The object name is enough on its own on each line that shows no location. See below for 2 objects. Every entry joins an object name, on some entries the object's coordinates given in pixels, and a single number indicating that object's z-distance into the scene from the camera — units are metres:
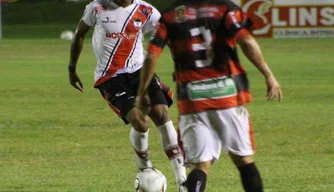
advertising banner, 65.70
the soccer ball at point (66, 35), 76.78
